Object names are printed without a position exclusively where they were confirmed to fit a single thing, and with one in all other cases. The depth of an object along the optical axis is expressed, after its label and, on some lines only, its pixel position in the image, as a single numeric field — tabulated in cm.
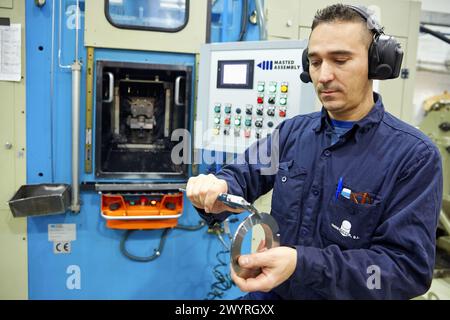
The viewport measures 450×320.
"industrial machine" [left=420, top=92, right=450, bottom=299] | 300
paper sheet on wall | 175
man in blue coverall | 85
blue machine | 181
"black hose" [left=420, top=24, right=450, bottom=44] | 279
